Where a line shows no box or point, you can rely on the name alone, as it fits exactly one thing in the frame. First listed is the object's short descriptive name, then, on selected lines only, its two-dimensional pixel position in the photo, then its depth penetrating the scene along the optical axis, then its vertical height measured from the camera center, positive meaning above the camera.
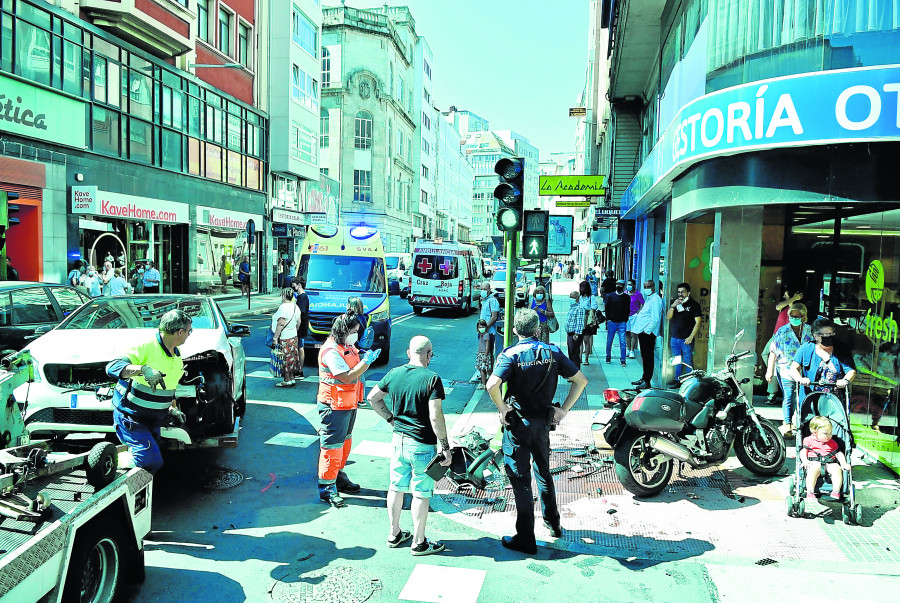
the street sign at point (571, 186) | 18.70 +2.46
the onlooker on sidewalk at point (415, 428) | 4.75 -1.23
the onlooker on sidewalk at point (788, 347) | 7.73 -0.90
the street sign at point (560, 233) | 16.25 +0.94
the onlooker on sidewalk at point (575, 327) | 12.12 -1.10
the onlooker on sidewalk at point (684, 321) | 10.01 -0.77
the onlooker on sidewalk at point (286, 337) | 10.31 -1.26
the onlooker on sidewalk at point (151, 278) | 19.84 -0.69
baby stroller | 5.50 -1.51
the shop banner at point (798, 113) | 6.31 +1.75
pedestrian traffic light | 8.96 +0.49
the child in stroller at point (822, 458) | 5.59 -1.61
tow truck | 3.01 -1.39
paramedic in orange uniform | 5.77 -1.24
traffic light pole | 7.61 -0.07
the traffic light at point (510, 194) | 7.64 +0.88
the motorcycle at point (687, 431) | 6.05 -1.57
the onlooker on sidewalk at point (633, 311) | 14.12 -0.91
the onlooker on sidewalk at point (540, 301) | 11.41 -0.60
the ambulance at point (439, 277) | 22.73 -0.43
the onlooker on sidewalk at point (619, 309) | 13.67 -0.83
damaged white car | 5.66 -1.20
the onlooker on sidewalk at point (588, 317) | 12.42 -0.98
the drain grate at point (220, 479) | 6.21 -2.21
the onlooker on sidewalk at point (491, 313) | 11.24 -0.83
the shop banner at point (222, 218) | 26.83 +1.81
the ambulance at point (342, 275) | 12.52 -0.29
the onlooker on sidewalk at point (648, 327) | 11.13 -0.98
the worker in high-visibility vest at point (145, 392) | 4.63 -1.01
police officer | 4.95 -1.10
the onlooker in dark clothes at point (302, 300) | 11.52 -0.72
